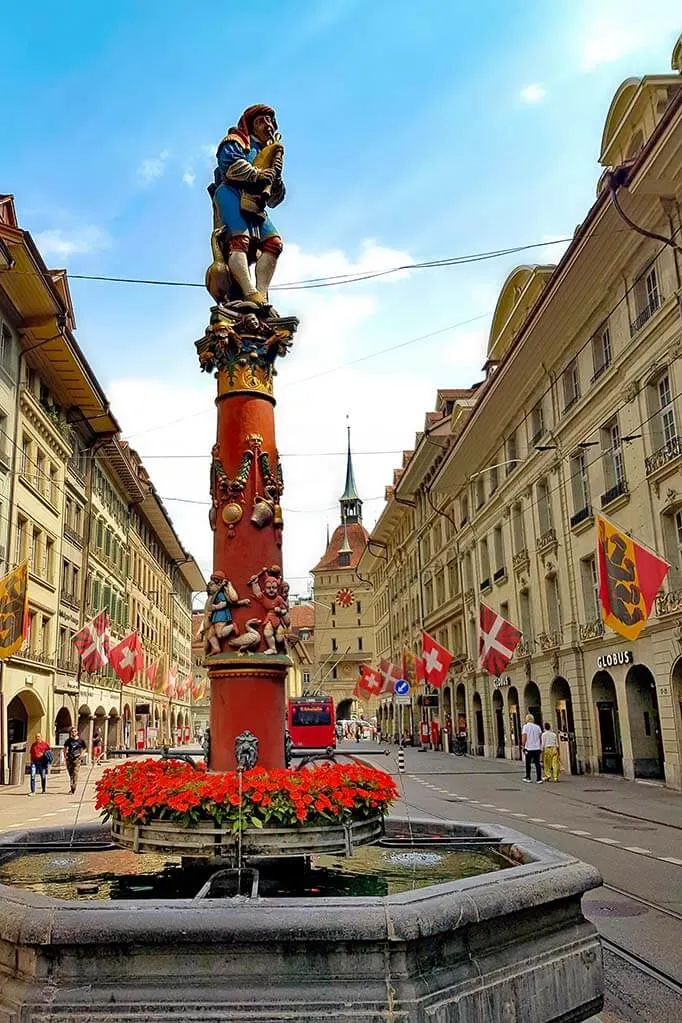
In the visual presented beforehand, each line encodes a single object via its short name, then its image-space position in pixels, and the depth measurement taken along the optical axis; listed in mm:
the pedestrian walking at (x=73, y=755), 27031
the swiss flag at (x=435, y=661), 34250
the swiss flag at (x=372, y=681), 52375
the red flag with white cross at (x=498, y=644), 27500
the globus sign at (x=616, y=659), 24391
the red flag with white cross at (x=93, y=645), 31000
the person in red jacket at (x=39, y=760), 26109
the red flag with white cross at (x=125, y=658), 33812
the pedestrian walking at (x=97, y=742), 45750
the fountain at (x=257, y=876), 4285
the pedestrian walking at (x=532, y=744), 25500
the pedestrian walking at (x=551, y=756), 25297
